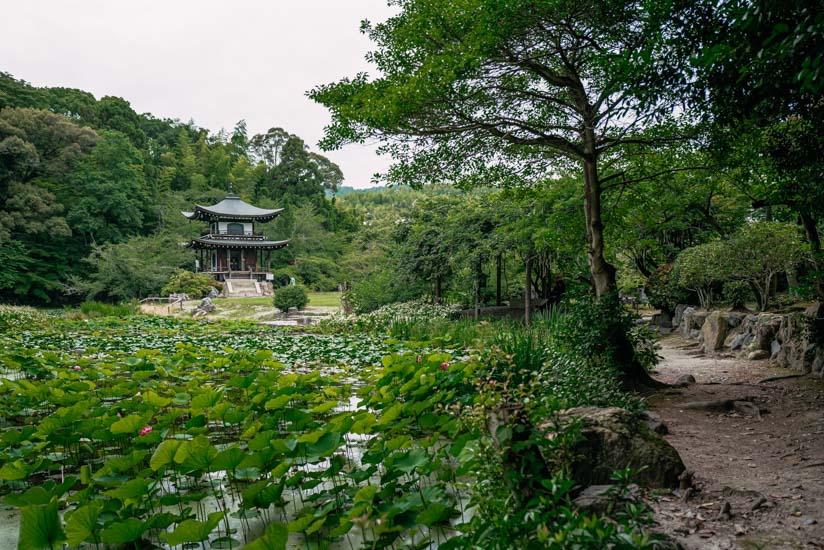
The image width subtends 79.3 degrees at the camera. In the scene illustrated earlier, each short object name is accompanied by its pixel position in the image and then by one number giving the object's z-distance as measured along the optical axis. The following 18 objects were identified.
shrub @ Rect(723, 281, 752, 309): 10.52
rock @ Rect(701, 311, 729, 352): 8.79
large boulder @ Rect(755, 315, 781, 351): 7.44
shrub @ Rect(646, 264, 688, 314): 12.22
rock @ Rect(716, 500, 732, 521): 2.29
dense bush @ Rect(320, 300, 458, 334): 11.72
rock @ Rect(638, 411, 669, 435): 3.73
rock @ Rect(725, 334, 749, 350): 8.14
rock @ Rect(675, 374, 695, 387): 5.68
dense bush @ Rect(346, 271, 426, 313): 15.55
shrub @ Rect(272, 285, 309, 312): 18.59
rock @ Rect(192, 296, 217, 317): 19.45
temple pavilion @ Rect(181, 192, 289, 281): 31.06
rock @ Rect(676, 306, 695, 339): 10.74
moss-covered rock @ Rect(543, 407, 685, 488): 2.63
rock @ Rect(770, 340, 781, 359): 6.97
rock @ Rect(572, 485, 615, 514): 2.08
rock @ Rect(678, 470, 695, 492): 2.62
